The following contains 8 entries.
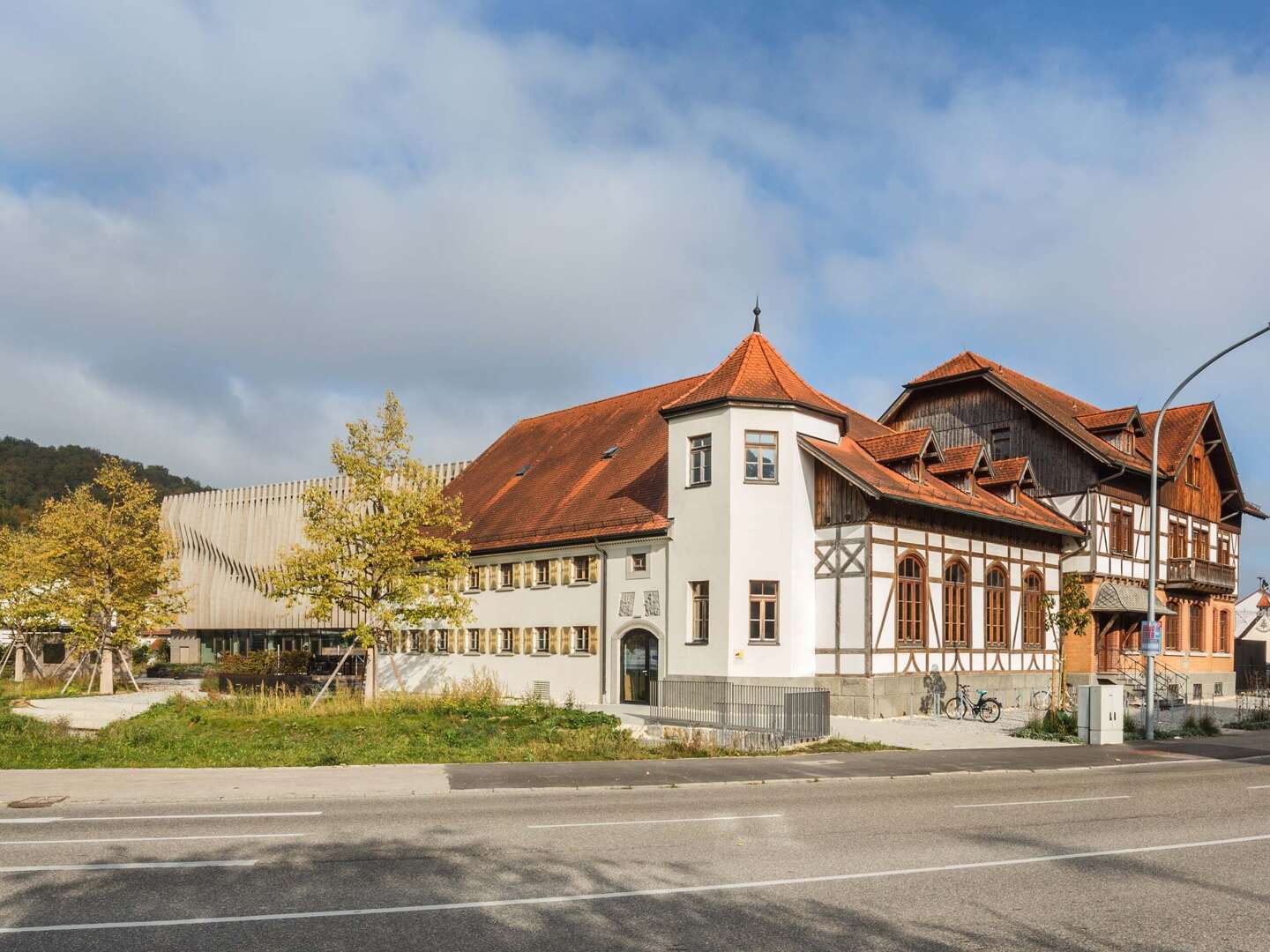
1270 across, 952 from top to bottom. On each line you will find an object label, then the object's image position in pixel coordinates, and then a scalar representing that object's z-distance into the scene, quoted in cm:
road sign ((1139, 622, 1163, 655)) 2628
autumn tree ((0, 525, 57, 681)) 3853
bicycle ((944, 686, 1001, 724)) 3053
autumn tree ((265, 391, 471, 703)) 3020
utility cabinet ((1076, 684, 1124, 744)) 2514
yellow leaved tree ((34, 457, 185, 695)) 3775
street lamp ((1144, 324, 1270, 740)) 2625
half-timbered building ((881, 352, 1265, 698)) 3981
